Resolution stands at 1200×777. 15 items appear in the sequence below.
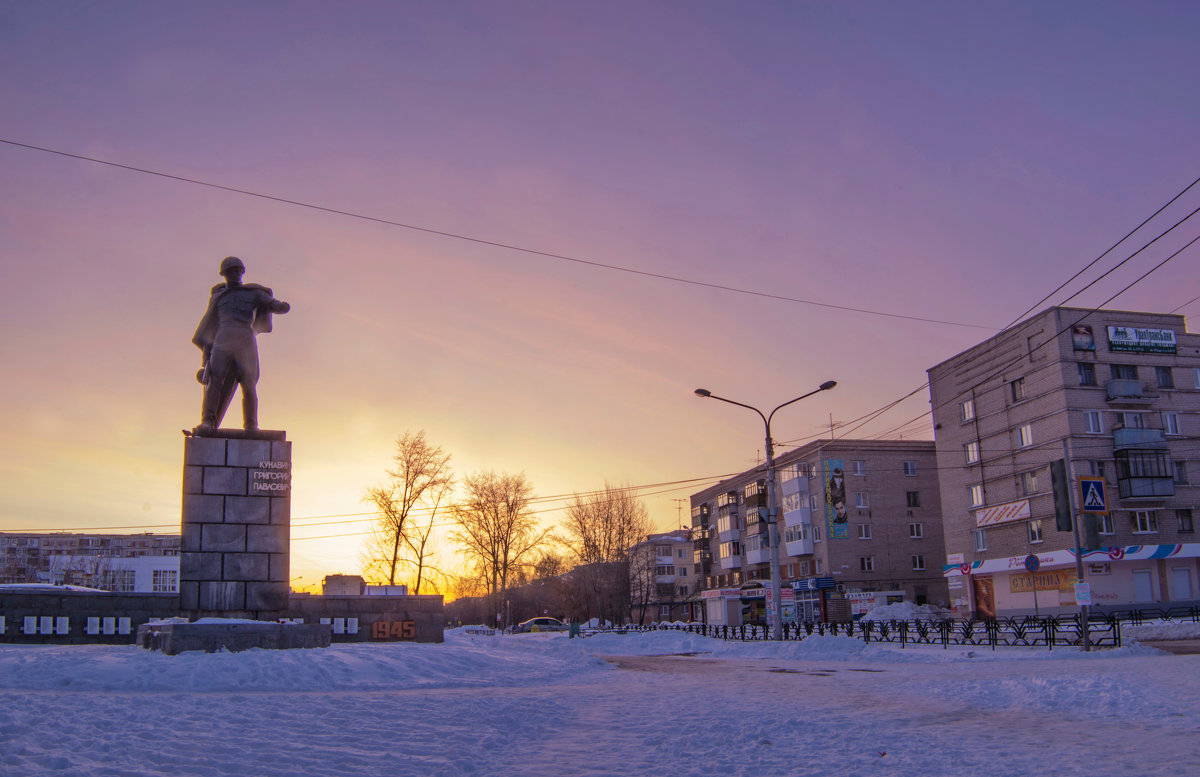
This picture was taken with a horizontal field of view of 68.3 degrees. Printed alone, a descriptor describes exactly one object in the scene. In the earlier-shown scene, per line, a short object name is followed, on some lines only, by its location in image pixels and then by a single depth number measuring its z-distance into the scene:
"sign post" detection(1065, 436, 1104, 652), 21.95
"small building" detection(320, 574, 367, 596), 28.06
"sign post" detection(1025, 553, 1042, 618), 26.91
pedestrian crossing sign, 21.97
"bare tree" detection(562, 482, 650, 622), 72.12
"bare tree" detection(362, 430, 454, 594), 45.09
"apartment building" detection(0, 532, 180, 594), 77.81
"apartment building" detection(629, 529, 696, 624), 97.50
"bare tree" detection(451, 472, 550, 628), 61.59
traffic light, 22.50
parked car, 62.71
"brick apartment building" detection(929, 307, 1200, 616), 45.25
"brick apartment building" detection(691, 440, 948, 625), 63.25
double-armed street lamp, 30.30
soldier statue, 18.19
